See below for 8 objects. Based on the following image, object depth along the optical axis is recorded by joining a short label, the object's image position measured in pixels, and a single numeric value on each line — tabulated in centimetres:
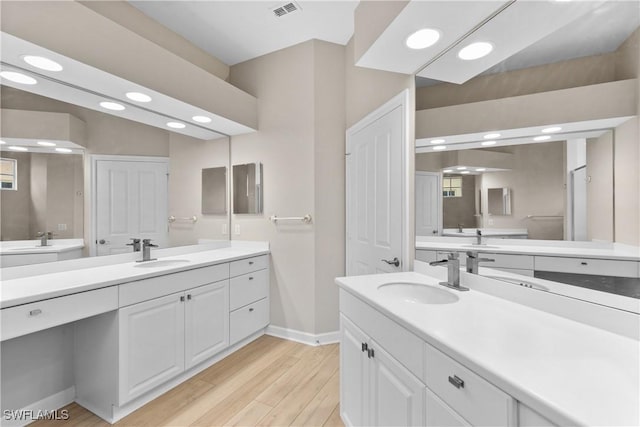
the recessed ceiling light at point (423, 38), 144
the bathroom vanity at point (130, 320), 144
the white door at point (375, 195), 195
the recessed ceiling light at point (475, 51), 137
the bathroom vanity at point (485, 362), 61
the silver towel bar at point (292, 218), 276
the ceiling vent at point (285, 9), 230
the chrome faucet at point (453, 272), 145
